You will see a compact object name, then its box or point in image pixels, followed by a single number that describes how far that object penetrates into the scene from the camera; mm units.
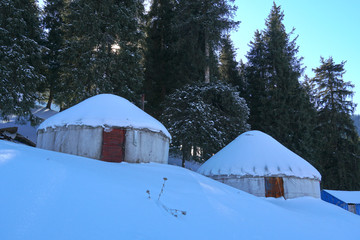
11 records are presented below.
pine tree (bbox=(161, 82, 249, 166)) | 19953
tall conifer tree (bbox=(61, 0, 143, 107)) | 20094
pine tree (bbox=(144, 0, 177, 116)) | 27828
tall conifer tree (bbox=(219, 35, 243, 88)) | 33062
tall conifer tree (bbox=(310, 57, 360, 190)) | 27781
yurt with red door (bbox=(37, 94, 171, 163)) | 11531
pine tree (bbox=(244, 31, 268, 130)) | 28898
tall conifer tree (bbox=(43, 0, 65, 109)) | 25844
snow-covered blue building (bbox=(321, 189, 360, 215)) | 21469
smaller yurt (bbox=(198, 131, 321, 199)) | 13383
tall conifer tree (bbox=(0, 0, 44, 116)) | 17359
